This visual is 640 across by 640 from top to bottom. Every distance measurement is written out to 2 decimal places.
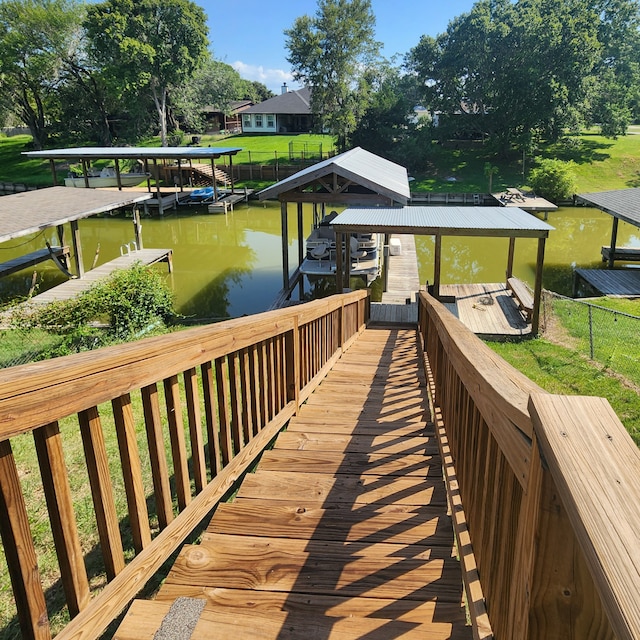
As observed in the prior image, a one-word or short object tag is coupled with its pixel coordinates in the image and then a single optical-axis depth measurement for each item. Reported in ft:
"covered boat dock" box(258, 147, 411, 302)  46.19
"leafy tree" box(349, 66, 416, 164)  121.19
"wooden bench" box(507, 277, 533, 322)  37.51
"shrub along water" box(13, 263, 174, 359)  31.65
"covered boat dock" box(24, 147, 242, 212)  88.02
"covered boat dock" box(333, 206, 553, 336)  36.45
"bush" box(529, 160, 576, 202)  94.99
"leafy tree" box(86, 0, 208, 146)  125.18
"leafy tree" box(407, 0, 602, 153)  111.86
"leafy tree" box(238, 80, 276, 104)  253.30
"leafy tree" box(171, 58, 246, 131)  162.30
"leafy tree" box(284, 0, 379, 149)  126.21
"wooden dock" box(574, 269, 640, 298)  45.61
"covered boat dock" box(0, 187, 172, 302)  43.91
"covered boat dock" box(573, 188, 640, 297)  46.55
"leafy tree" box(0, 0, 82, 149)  140.05
